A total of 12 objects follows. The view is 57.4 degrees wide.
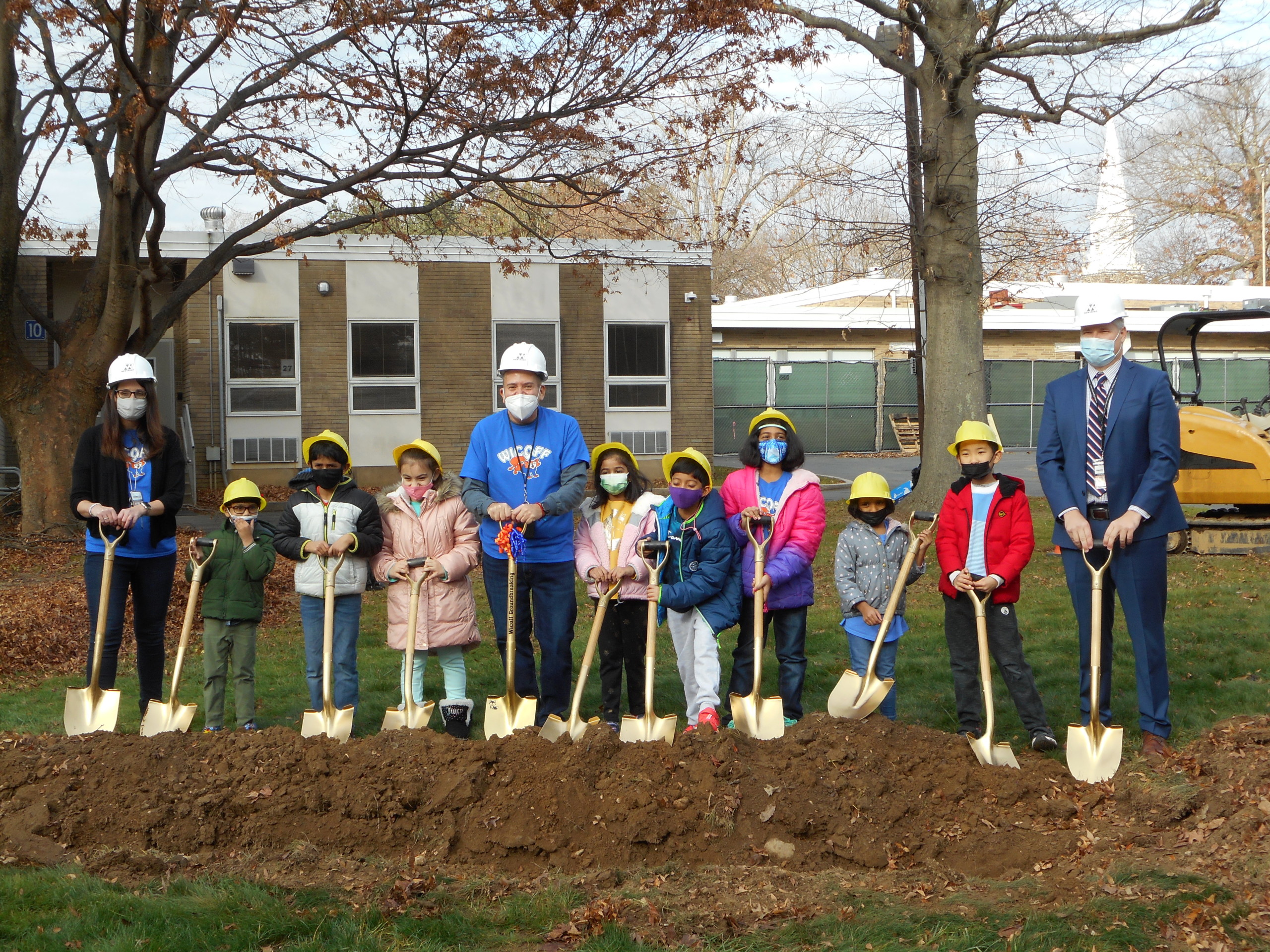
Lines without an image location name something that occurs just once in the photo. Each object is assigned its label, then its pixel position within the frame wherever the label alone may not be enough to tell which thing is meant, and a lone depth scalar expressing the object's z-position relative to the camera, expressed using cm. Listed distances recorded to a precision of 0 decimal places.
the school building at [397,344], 2094
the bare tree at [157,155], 1191
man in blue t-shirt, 609
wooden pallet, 3031
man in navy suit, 554
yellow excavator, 1209
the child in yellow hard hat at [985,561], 590
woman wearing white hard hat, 618
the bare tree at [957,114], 1297
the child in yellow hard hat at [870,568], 628
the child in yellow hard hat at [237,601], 636
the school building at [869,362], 3030
